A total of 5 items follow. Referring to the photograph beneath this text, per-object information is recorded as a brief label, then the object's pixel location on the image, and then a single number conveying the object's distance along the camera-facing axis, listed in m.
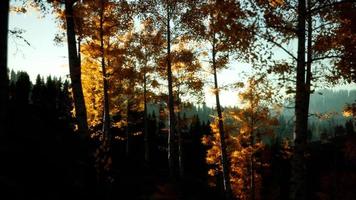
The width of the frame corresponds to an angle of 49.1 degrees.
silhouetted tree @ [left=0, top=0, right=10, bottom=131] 4.48
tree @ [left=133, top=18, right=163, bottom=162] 17.56
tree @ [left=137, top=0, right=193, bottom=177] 16.88
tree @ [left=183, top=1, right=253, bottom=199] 8.44
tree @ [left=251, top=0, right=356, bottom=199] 7.84
